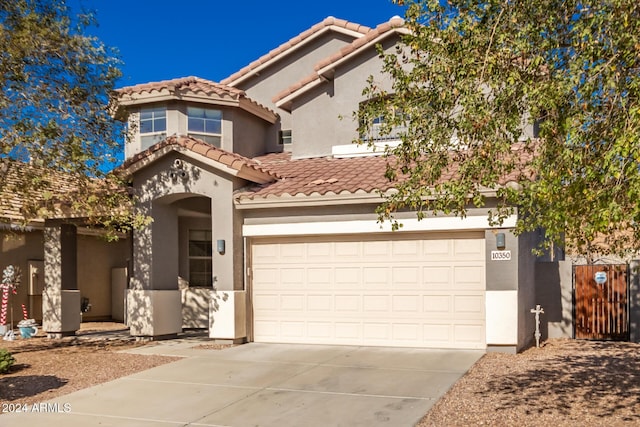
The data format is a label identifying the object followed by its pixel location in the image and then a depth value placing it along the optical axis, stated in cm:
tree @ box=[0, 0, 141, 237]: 1181
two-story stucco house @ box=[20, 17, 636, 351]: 1273
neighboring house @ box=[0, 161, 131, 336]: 1571
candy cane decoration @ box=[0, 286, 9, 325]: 1595
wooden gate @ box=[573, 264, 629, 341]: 1421
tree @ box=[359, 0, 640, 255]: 602
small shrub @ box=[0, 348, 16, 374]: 1081
